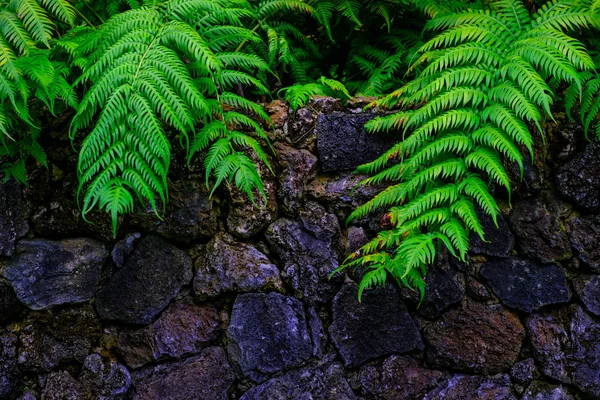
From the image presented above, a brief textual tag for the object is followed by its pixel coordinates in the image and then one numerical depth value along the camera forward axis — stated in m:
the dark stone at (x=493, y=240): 2.77
